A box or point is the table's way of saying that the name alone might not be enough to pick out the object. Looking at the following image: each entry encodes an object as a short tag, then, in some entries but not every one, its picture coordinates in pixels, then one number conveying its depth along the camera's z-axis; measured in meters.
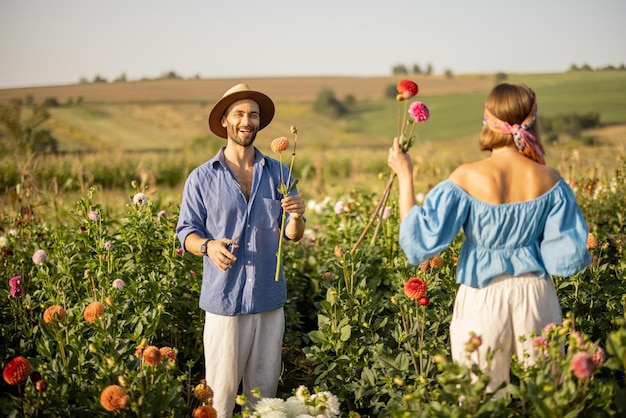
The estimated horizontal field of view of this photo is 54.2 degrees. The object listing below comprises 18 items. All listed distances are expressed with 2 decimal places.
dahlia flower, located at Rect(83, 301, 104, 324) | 2.67
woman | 2.38
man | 3.05
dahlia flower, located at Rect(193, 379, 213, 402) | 2.55
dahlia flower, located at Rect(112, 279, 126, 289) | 3.33
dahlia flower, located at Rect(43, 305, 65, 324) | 2.70
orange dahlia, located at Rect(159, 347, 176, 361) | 2.61
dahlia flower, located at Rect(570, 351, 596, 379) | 2.02
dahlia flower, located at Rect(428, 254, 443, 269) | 3.26
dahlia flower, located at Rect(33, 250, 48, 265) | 3.59
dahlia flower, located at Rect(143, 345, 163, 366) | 2.37
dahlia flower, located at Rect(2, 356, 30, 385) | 2.36
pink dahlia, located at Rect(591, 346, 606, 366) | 2.30
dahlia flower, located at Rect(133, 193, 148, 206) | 4.07
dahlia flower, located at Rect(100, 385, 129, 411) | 2.24
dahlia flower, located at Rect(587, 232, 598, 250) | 3.46
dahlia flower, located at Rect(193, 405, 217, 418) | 2.48
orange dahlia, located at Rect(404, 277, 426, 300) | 2.69
